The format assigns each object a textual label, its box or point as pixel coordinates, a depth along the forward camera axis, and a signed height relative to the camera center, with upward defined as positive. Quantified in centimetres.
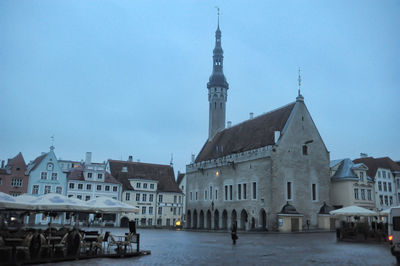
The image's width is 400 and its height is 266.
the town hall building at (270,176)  4634 +449
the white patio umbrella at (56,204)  1695 +19
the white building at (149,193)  6462 +280
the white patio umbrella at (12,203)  1587 +17
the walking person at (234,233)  2336 -128
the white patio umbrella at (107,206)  1794 +14
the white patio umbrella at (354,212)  3012 +8
